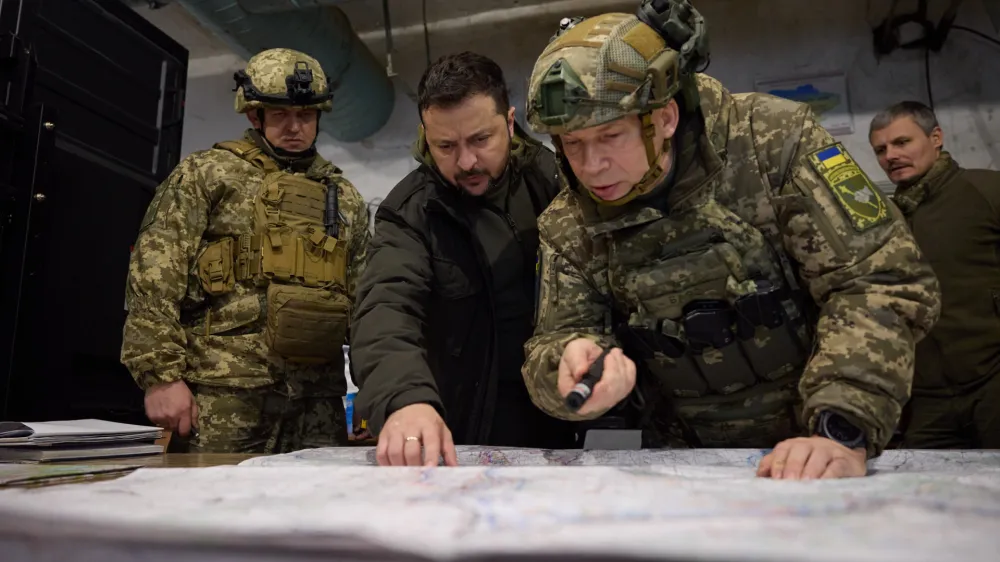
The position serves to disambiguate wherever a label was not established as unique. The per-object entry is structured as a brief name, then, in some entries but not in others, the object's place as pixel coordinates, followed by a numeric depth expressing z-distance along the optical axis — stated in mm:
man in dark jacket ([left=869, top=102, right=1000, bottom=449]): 2121
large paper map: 414
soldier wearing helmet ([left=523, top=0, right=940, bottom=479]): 901
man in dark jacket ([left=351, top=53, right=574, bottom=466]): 1354
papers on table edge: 1036
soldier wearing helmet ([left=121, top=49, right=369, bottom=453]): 1637
